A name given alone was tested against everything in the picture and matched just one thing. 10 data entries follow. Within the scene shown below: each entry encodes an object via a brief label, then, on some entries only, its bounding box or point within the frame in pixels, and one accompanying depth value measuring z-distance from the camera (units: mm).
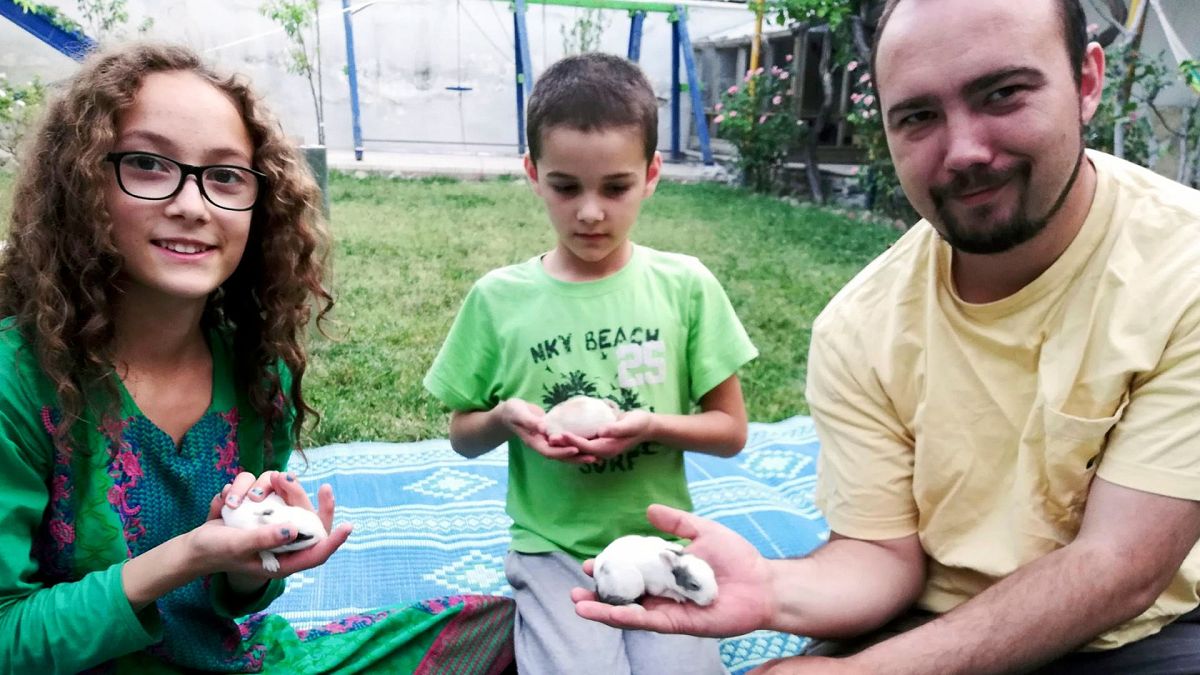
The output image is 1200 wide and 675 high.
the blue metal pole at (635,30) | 9859
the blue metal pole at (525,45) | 9297
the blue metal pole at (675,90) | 10336
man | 1475
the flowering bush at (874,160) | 7934
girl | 1461
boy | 2020
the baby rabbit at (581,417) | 1914
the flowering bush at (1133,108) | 5941
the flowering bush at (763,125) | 9625
